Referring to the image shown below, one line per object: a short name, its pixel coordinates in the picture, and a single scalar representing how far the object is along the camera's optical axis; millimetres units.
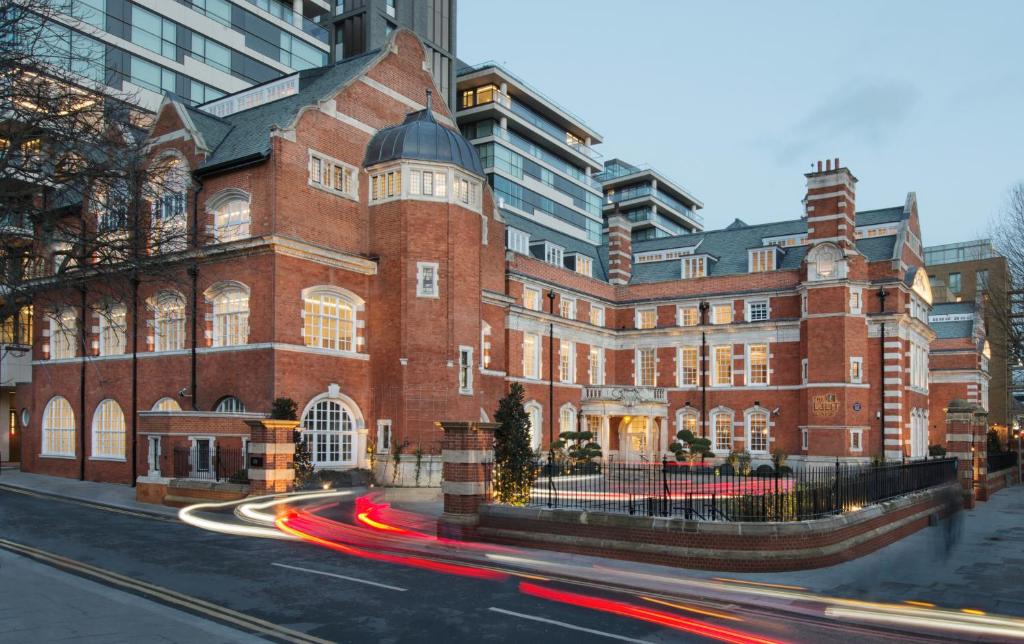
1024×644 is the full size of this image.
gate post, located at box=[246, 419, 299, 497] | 26109
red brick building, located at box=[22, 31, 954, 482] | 33031
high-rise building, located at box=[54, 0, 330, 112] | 48562
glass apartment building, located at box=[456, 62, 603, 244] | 80562
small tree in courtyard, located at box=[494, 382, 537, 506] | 20688
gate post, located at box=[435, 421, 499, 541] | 19547
